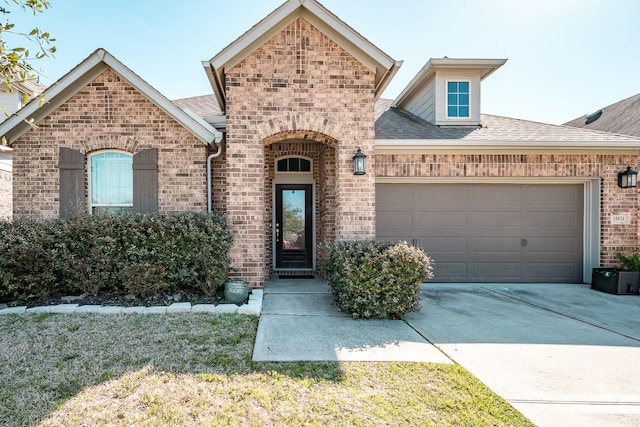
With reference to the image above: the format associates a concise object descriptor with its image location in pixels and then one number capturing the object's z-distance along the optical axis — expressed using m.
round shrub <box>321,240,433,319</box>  5.25
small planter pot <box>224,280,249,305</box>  5.69
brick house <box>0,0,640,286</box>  6.54
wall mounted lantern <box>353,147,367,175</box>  6.48
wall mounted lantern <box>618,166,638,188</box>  7.46
